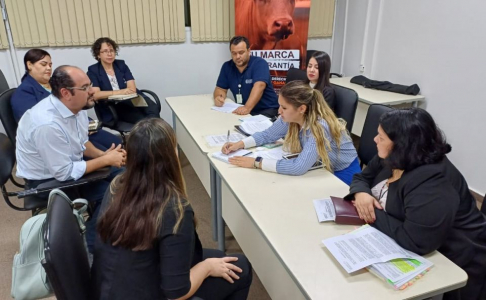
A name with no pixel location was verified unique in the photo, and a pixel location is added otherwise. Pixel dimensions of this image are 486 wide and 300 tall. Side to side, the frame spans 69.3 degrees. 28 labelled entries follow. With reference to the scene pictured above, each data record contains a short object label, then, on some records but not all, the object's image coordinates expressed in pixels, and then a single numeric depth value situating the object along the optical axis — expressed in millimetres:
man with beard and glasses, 1780
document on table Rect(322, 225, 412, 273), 1114
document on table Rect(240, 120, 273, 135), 2329
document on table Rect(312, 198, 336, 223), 1380
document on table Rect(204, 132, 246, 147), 2184
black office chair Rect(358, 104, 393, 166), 2084
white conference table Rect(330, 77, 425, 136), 3133
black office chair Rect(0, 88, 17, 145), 2100
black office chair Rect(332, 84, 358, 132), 2303
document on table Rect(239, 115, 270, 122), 2543
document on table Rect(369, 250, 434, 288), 1059
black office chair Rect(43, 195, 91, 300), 926
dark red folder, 1343
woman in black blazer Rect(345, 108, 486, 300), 1164
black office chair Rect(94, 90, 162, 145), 3107
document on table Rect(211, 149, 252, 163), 1950
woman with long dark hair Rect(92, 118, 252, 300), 1032
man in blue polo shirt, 3020
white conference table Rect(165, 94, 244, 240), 2311
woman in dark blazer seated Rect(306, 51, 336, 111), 2693
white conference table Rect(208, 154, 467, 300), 1062
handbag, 1149
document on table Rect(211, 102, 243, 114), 2906
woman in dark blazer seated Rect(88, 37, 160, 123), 3211
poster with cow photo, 3660
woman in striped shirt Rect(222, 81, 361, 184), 1780
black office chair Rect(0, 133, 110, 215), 1707
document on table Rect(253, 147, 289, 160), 1930
